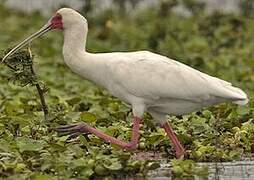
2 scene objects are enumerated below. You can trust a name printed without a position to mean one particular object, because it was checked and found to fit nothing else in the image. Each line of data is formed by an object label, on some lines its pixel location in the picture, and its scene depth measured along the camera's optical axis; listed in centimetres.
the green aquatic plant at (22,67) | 1786
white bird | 1695
